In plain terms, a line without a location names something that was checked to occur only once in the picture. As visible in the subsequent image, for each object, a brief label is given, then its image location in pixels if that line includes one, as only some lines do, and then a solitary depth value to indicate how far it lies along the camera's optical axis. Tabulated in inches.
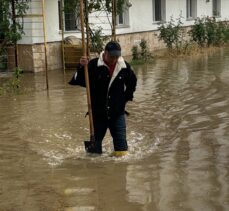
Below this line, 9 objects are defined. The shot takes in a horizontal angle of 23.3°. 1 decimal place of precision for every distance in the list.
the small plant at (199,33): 964.0
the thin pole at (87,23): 577.9
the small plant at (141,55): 788.0
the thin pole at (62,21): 703.2
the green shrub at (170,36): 900.0
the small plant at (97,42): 687.7
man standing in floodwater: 285.9
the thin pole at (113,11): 579.8
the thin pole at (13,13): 511.0
